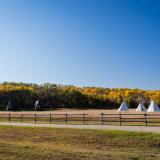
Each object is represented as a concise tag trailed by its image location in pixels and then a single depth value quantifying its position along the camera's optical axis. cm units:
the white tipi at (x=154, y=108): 7450
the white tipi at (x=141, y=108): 8362
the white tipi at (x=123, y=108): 8134
